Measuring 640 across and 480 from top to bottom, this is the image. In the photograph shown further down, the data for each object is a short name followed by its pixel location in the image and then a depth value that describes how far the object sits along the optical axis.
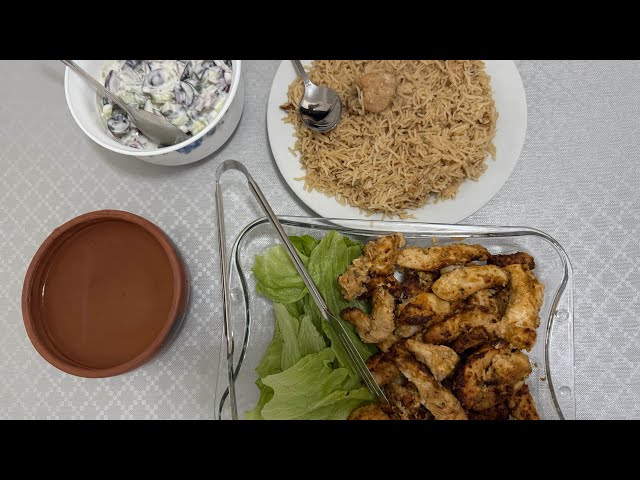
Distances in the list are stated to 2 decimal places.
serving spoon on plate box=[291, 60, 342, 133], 0.48
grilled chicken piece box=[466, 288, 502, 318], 0.43
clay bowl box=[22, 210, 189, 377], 0.43
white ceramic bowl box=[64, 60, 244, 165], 0.45
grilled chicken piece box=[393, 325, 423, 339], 0.43
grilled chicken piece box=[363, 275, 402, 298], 0.43
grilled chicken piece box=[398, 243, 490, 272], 0.43
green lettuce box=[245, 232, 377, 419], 0.42
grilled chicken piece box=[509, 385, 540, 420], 0.42
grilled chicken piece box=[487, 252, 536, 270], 0.44
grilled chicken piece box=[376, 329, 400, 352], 0.43
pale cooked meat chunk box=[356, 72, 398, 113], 0.47
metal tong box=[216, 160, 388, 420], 0.41
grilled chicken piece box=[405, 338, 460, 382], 0.41
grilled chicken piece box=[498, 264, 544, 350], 0.41
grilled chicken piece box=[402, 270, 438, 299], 0.44
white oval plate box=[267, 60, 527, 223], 0.47
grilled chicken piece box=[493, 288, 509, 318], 0.44
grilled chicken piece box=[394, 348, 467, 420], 0.40
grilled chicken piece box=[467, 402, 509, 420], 0.42
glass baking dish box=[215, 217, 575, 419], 0.45
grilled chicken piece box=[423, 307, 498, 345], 0.42
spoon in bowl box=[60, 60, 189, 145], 0.45
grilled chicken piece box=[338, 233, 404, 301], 0.43
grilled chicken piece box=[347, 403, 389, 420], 0.41
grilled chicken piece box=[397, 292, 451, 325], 0.42
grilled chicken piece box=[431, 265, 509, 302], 0.42
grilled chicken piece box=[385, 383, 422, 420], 0.42
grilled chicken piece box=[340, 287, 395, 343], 0.42
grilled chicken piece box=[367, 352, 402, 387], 0.42
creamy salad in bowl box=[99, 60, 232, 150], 0.46
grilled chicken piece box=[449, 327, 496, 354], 0.42
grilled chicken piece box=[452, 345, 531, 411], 0.41
